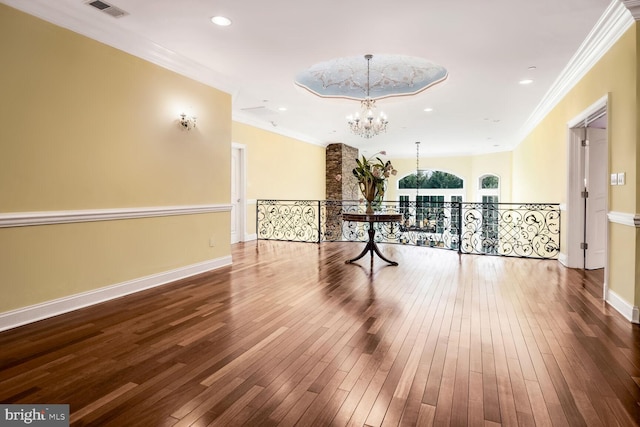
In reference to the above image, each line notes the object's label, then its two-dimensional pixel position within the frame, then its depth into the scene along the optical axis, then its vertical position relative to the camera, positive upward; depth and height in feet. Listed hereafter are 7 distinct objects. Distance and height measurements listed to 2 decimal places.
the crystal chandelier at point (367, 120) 20.64 +5.15
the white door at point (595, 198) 16.87 +0.51
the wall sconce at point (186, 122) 15.46 +3.72
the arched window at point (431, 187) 48.86 +2.94
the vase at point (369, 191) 18.17 +0.85
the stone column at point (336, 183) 37.40 +2.69
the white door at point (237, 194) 26.58 +0.98
